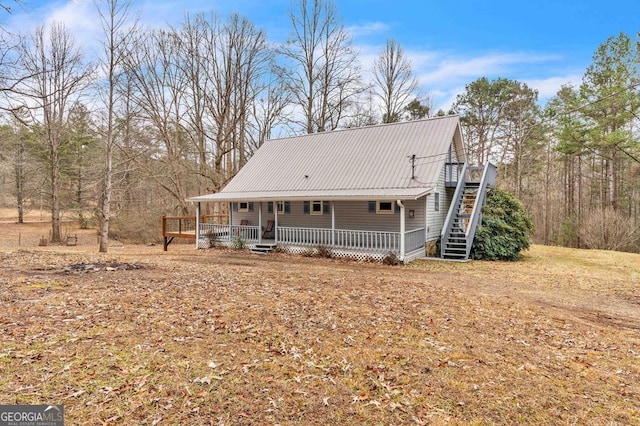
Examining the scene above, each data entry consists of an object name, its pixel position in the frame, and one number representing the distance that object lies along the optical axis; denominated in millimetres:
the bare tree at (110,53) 16531
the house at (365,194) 14750
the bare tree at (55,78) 18062
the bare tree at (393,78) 28609
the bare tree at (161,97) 23750
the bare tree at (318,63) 26875
